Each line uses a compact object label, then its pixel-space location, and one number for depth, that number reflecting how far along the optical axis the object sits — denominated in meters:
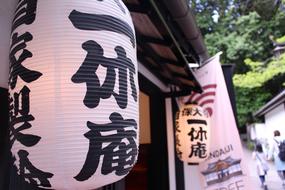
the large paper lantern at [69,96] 0.94
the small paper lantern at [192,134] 3.70
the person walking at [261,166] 9.45
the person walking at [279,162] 8.79
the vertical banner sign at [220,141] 4.48
